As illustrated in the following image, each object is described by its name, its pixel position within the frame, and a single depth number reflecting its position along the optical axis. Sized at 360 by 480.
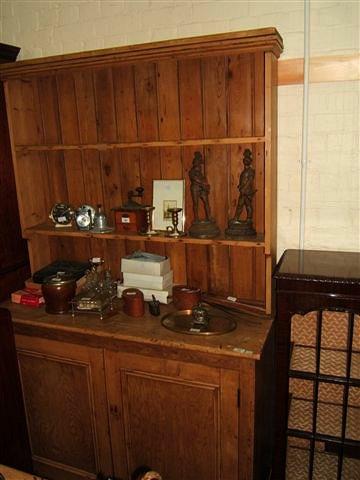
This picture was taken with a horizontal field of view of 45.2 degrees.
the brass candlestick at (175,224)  2.14
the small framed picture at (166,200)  2.22
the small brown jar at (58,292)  2.14
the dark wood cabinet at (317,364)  1.74
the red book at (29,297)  2.29
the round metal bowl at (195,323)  1.92
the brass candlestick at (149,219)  2.21
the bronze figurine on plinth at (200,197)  2.09
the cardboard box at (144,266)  2.21
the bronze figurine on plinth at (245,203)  2.01
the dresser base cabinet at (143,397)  1.84
